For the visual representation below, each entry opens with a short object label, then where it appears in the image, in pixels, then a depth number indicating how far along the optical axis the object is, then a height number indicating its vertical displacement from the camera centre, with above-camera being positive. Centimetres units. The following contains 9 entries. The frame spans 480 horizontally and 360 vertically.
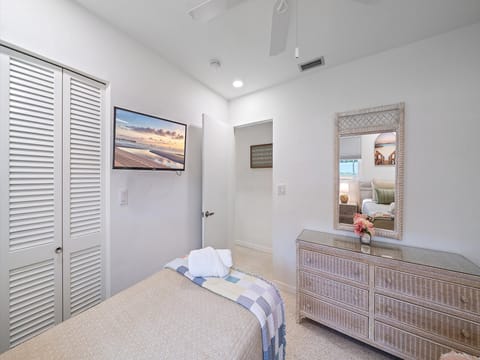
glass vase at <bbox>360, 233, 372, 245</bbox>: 168 -53
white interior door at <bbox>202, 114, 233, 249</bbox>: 229 -2
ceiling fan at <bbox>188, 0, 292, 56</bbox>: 105 +101
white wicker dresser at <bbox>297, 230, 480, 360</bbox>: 121 -87
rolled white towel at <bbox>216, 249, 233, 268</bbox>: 133 -57
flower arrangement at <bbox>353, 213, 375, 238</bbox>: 165 -42
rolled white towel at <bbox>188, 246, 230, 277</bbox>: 127 -59
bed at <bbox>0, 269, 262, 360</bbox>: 74 -70
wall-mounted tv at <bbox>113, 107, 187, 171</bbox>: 155 +35
